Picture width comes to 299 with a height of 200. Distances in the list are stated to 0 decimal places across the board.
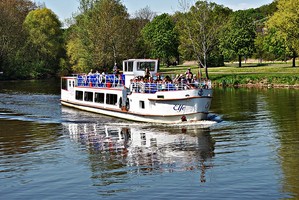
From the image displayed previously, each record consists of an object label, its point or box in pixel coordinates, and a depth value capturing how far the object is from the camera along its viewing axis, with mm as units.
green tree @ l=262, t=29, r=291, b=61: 90888
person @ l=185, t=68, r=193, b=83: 36488
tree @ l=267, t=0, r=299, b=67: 77875
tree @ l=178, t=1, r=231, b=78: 87875
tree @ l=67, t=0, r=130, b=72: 94312
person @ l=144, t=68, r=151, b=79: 39344
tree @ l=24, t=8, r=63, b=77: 114312
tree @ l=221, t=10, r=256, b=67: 99688
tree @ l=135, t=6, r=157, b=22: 155000
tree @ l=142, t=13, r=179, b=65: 115562
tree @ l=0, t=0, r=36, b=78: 111812
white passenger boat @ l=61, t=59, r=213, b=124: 35000
